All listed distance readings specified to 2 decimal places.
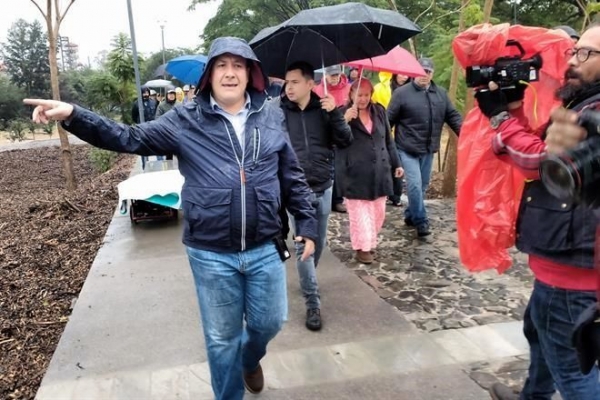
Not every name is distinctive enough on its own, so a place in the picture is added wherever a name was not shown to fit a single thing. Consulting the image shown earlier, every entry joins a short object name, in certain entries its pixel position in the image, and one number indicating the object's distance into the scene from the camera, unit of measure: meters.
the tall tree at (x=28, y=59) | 57.41
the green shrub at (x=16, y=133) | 29.75
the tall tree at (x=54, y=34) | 9.62
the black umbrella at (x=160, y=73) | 16.17
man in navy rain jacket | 2.56
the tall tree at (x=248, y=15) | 29.14
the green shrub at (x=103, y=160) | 15.03
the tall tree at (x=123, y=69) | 19.11
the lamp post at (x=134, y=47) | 9.50
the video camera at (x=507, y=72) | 2.26
